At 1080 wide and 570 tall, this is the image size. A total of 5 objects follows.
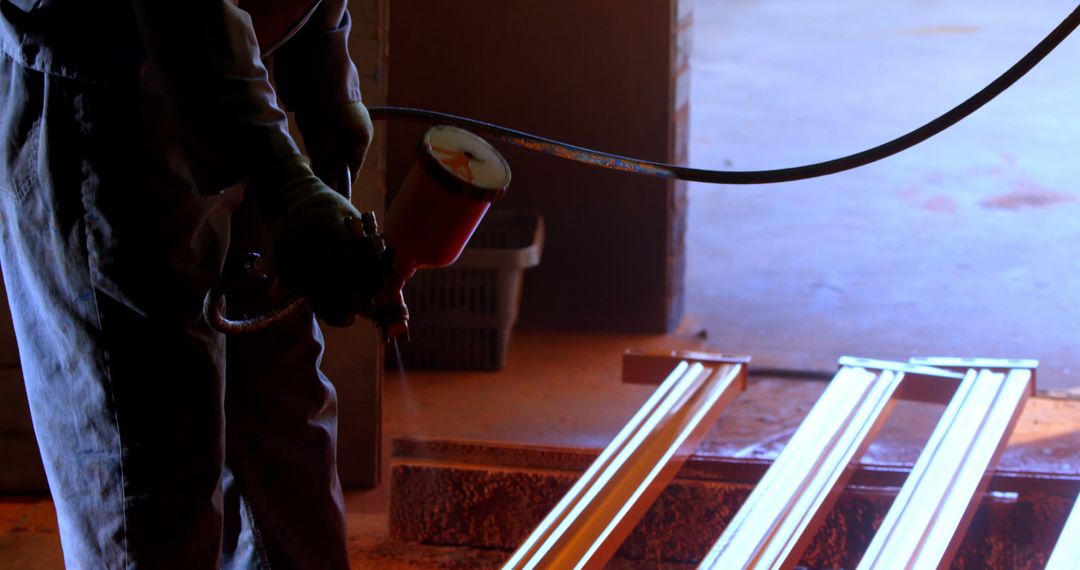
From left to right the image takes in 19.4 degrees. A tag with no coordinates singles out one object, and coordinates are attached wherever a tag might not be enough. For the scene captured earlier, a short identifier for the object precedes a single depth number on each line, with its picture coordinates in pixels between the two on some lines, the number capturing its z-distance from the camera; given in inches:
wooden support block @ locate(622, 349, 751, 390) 183.0
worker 142.0
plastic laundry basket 210.1
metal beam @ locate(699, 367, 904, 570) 157.8
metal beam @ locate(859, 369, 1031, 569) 156.4
